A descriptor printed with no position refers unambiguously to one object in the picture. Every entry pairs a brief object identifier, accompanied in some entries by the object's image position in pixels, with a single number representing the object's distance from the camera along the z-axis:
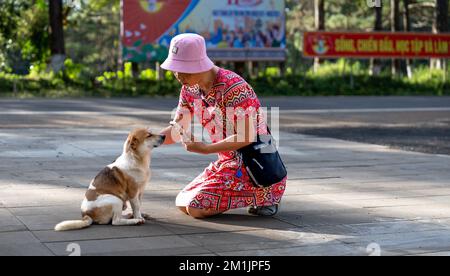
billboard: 27.86
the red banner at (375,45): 29.70
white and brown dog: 6.32
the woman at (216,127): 6.43
